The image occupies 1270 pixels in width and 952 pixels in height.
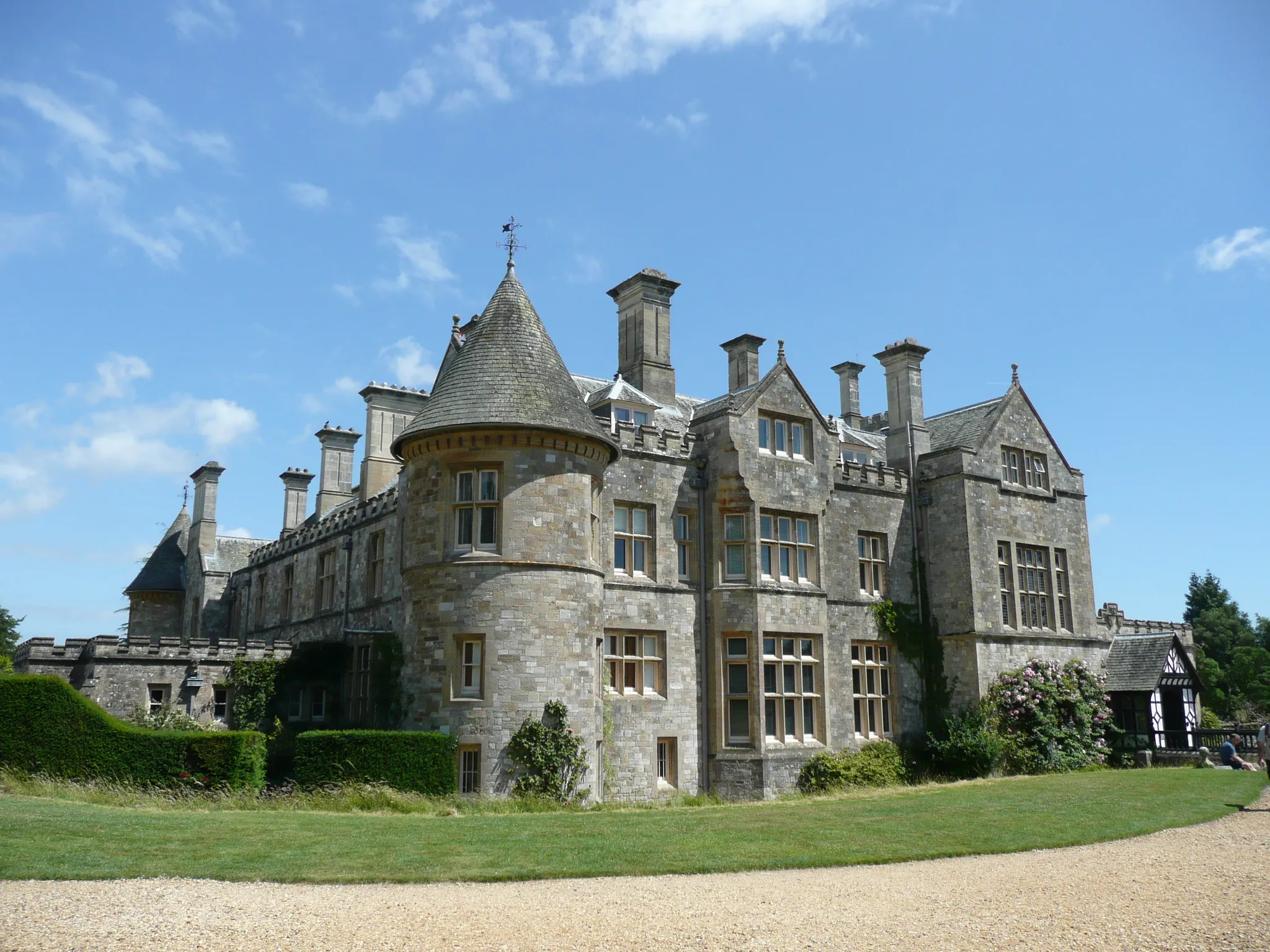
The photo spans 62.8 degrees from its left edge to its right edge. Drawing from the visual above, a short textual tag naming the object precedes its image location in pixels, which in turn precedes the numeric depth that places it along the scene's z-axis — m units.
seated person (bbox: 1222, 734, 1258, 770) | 24.23
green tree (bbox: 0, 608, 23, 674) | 55.58
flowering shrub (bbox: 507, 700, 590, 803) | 19.12
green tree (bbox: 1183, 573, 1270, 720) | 51.84
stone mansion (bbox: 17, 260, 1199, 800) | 20.17
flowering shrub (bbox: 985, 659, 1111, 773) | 26.36
